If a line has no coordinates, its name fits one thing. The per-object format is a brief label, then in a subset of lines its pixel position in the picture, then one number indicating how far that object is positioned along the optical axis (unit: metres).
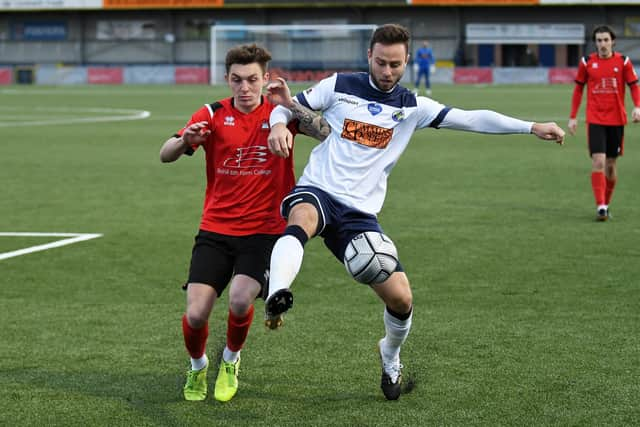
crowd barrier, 57.59
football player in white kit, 5.53
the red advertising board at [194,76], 61.22
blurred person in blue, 46.28
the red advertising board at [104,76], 62.47
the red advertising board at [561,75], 57.31
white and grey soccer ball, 5.33
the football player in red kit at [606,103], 12.62
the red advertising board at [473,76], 57.47
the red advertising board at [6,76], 64.62
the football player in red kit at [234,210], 5.64
